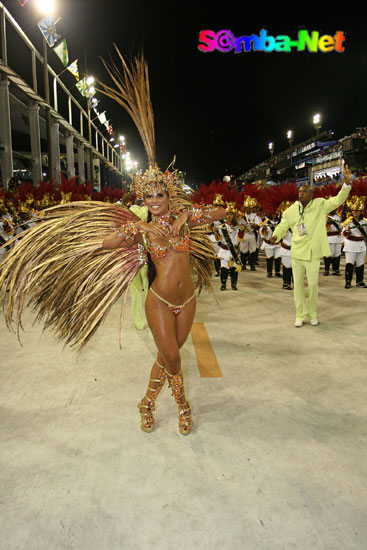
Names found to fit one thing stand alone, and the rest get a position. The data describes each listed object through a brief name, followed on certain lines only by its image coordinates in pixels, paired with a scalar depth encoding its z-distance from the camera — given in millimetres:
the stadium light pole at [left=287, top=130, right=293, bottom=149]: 57891
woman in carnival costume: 2721
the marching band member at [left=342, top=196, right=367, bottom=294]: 8453
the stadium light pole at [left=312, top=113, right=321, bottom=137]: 44688
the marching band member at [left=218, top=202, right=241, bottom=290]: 8297
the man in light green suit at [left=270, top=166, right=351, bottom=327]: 5594
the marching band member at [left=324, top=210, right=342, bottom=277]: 9992
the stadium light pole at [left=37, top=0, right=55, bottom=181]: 13977
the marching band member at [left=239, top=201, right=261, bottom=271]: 11070
